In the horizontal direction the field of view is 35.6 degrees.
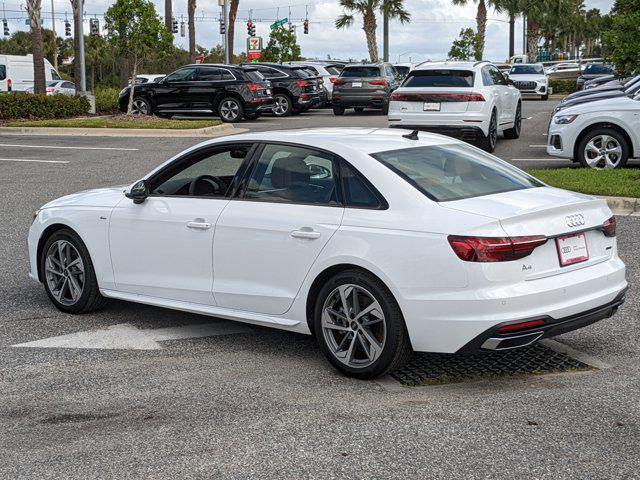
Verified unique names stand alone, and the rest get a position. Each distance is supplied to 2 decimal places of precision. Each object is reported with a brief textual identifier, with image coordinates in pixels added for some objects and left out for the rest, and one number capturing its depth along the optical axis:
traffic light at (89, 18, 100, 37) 72.43
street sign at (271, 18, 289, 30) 52.97
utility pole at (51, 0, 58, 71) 81.38
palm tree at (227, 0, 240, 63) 52.96
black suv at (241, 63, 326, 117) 31.53
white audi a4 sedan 5.38
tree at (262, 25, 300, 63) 52.47
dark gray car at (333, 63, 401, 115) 30.75
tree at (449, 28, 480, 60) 52.41
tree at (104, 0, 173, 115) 29.31
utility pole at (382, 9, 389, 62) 51.69
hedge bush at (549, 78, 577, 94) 49.84
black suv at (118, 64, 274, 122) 27.91
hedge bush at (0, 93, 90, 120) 28.56
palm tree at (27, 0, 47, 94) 31.70
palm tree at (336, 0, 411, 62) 52.66
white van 45.86
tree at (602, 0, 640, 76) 15.54
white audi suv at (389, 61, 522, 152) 18.22
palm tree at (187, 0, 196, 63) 51.59
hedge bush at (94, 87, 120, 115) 31.94
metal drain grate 5.91
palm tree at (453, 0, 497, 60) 58.26
